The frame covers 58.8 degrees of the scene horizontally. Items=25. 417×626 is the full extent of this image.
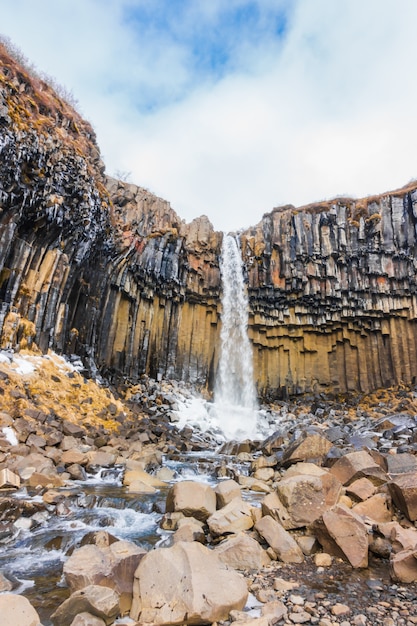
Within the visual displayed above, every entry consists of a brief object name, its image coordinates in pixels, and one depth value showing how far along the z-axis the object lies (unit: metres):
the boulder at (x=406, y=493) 5.16
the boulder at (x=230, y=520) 5.39
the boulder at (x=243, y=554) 4.38
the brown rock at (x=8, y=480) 6.93
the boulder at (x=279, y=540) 4.57
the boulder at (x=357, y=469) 6.57
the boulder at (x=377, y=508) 5.40
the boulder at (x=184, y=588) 3.20
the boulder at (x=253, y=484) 8.09
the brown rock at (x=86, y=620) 3.02
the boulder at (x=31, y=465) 7.72
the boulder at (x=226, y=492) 6.52
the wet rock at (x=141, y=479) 8.51
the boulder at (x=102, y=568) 3.56
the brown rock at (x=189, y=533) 5.20
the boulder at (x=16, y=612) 2.84
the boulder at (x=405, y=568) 3.79
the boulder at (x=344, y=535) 4.32
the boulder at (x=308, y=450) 9.51
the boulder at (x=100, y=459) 9.55
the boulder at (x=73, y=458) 9.16
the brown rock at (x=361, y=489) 5.94
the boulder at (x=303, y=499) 5.25
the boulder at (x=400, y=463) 7.22
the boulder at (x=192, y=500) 6.02
